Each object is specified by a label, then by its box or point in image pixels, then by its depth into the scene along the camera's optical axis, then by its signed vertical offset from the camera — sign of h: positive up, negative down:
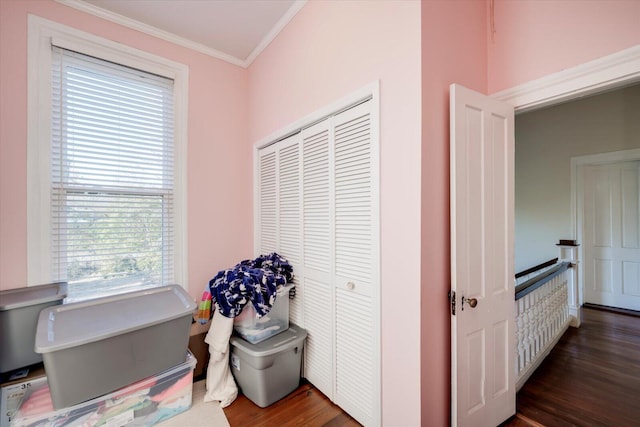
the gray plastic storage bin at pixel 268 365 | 1.87 -1.11
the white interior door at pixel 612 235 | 3.50 -0.29
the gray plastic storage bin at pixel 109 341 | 1.34 -0.70
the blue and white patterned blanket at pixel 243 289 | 1.86 -0.54
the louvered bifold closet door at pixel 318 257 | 1.88 -0.32
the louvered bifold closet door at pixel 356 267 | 1.55 -0.33
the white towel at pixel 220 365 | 1.94 -1.13
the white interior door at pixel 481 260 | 1.38 -0.26
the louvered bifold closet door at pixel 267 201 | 2.46 +0.14
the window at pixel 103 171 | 1.90 +0.36
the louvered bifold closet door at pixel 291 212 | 2.15 +0.02
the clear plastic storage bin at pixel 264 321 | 2.00 -0.85
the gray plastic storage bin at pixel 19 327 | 1.49 -0.64
